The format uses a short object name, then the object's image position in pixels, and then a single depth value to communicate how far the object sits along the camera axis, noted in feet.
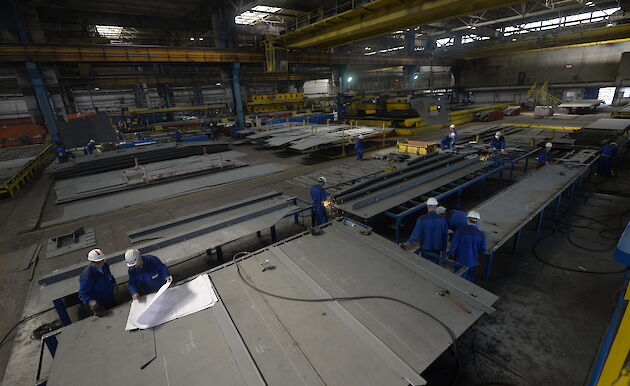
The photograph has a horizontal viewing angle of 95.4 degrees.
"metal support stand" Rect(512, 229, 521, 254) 17.28
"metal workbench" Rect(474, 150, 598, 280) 15.57
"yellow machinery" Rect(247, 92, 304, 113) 70.90
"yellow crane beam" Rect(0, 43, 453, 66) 39.45
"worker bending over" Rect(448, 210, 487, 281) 12.69
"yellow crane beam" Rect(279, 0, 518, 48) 33.09
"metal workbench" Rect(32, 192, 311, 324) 12.99
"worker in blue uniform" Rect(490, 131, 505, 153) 31.07
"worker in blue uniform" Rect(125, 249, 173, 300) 10.89
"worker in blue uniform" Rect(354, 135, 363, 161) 36.96
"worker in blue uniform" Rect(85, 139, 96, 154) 44.63
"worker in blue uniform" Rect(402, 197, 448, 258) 13.20
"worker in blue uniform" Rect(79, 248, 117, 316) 11.14
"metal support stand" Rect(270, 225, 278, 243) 19.45
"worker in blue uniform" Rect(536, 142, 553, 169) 27.55
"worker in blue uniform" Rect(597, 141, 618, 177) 29.19
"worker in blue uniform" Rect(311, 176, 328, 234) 19.04
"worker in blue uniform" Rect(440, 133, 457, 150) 34.35
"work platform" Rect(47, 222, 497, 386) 6.14
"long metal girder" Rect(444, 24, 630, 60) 65.51
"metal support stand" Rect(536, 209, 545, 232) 19.28
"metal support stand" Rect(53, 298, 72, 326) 12.51
